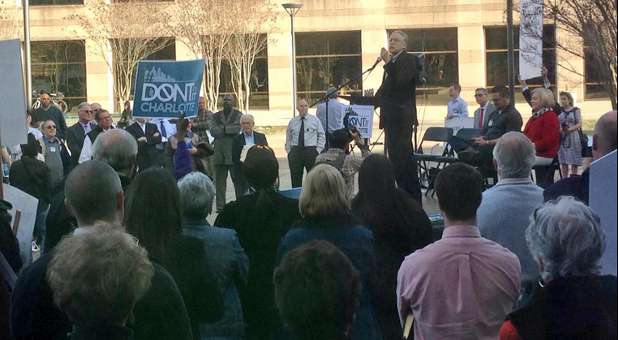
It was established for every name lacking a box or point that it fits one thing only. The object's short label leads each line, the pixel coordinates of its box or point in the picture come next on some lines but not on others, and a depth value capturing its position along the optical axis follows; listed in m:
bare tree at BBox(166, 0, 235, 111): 41.75
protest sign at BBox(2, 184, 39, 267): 6.04
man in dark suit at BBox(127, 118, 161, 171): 14.86
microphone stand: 14.13
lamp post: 34.69
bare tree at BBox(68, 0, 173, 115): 42.72
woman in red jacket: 13.36
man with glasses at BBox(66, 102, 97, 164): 15.43
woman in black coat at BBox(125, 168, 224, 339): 5.02
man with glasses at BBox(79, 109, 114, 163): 13.06
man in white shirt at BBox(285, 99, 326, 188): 17.41
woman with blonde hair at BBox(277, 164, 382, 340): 5.41
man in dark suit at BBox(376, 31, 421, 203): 11.02
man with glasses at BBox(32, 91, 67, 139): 18.17
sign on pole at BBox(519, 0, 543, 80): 11.04
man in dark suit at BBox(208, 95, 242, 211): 17.25
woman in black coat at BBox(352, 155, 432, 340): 5.89
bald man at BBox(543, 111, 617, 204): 4.53
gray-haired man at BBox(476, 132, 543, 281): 5.94
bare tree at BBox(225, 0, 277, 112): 42.25
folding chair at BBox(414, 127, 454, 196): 15.88
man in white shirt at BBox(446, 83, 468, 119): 21.60
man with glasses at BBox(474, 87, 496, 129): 16.88
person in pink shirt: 4.55
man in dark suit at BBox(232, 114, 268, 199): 17.00
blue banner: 12.80
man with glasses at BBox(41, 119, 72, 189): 14.71
